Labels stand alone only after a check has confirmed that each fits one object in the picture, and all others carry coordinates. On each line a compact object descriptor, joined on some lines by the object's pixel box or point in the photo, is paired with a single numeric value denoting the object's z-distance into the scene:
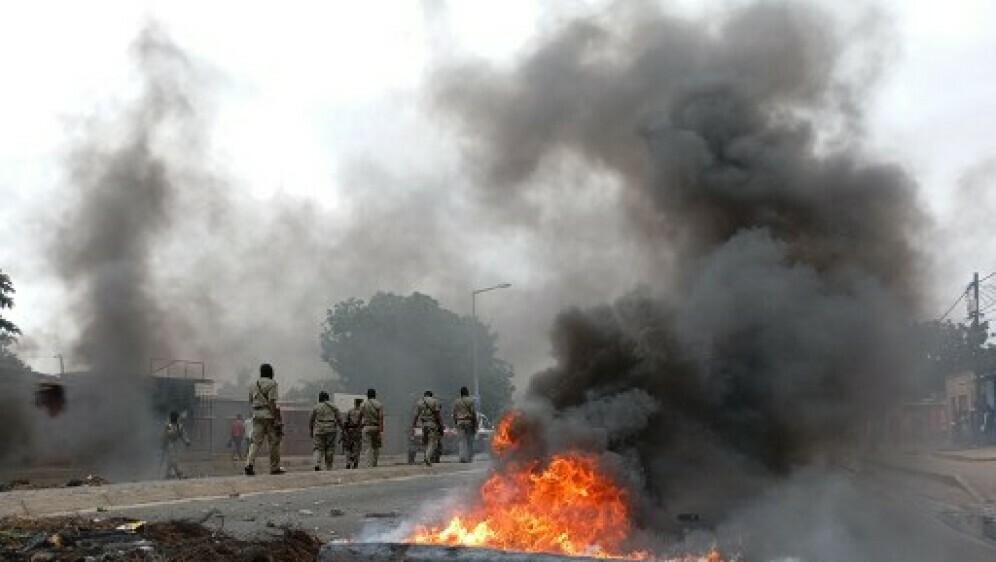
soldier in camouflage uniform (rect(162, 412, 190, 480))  19.50
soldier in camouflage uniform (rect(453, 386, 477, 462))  19.89
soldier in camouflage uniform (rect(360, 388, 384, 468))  18.99
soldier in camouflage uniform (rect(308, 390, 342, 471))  18.14
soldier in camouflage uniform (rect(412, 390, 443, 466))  19.32
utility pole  38.03
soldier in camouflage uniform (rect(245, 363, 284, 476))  14.77
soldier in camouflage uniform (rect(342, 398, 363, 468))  19.34
